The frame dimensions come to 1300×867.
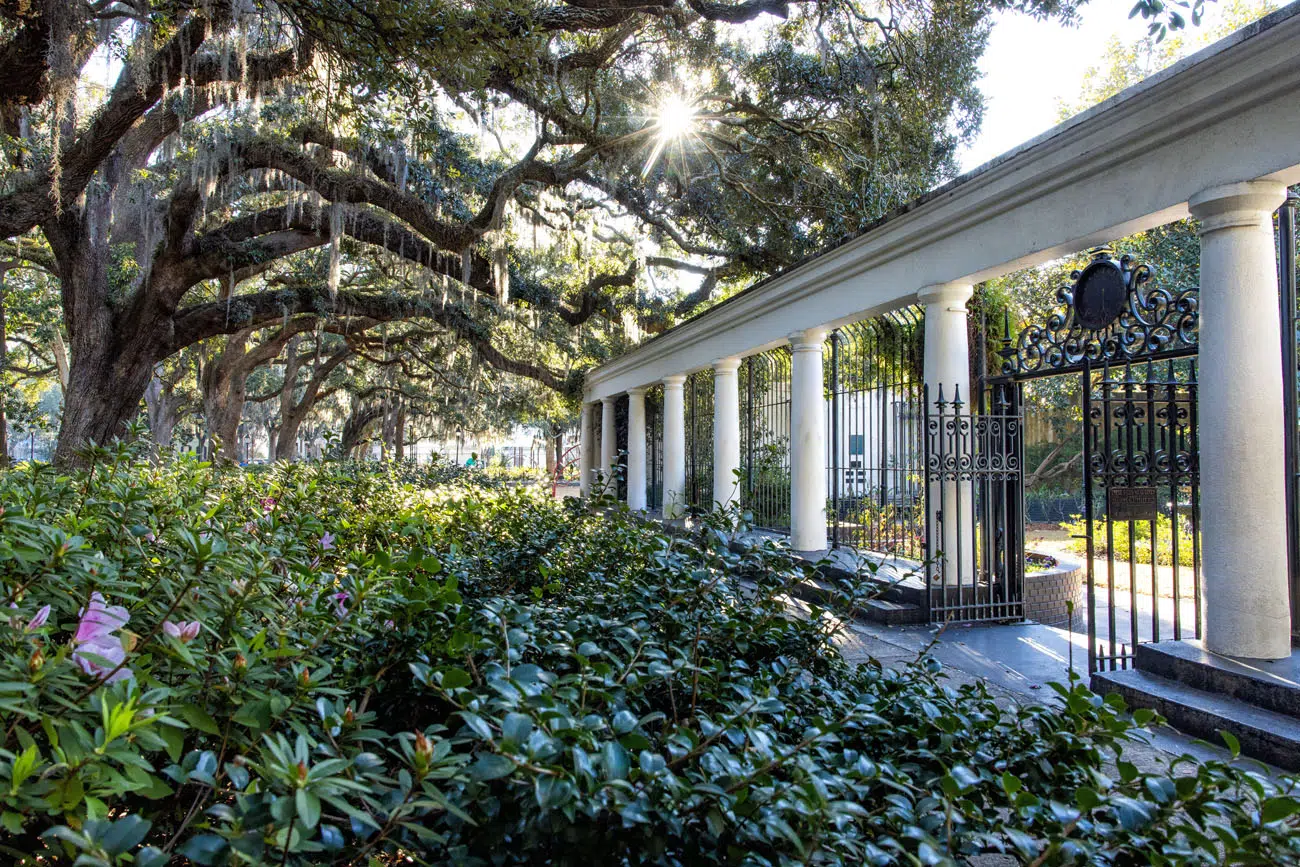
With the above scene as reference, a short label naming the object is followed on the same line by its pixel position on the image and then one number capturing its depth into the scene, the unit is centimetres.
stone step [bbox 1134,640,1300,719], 379
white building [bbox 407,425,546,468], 3895
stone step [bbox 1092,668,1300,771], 350
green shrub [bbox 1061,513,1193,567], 1209
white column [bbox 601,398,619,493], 1920
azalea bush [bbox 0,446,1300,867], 101
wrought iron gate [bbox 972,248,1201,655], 464
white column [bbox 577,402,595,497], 2144
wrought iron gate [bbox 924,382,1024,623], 640
